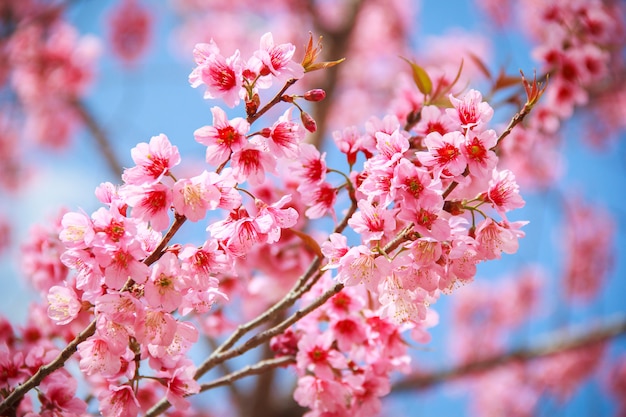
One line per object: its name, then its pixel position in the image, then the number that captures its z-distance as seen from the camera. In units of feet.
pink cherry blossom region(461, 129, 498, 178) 5.79
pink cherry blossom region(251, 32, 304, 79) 5.84
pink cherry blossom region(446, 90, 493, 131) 5.85
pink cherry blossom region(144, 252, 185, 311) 5.74
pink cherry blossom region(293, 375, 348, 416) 6.03
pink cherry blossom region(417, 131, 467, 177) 5.78
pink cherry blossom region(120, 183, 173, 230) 5.75
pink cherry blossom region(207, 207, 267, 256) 5.81
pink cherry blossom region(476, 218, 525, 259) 5.83
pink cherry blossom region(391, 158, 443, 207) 5.77
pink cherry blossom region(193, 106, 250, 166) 5.79
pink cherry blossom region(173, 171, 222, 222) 5.73
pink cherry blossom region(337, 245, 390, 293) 5.81
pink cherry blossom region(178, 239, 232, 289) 5.78
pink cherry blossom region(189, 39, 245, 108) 5.83
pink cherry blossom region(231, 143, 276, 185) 5.81
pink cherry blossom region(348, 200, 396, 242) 5.82
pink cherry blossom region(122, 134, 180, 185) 5.76
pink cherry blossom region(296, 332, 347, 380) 6.03
